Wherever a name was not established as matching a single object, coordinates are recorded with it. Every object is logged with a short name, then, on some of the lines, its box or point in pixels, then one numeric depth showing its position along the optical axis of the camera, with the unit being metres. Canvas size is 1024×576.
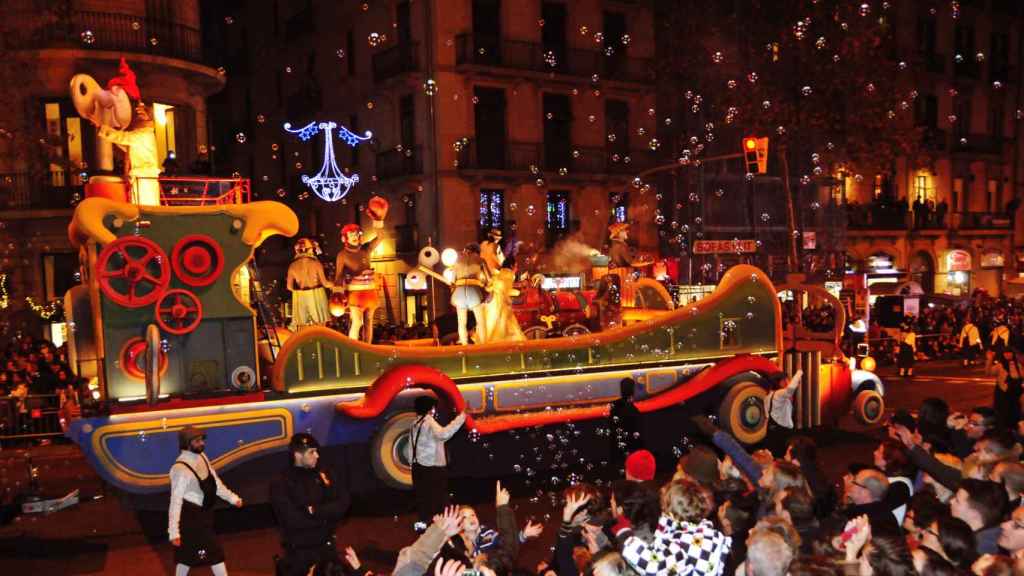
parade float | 8.55
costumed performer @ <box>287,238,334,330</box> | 10.35
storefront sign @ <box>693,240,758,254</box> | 28.47
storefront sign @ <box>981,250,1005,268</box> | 38.66
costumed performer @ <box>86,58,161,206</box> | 9.48
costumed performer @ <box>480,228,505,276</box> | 11.30
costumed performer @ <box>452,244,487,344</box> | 11.01
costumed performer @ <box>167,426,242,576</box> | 6.40
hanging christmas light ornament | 11.31
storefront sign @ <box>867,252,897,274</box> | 34.28
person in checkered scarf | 4.27
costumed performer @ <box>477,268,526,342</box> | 11.20
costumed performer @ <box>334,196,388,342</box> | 10.78
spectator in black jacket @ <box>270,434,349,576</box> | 5.45
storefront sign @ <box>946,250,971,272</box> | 37.03
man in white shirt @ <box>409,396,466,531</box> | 7.33
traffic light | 16.97
